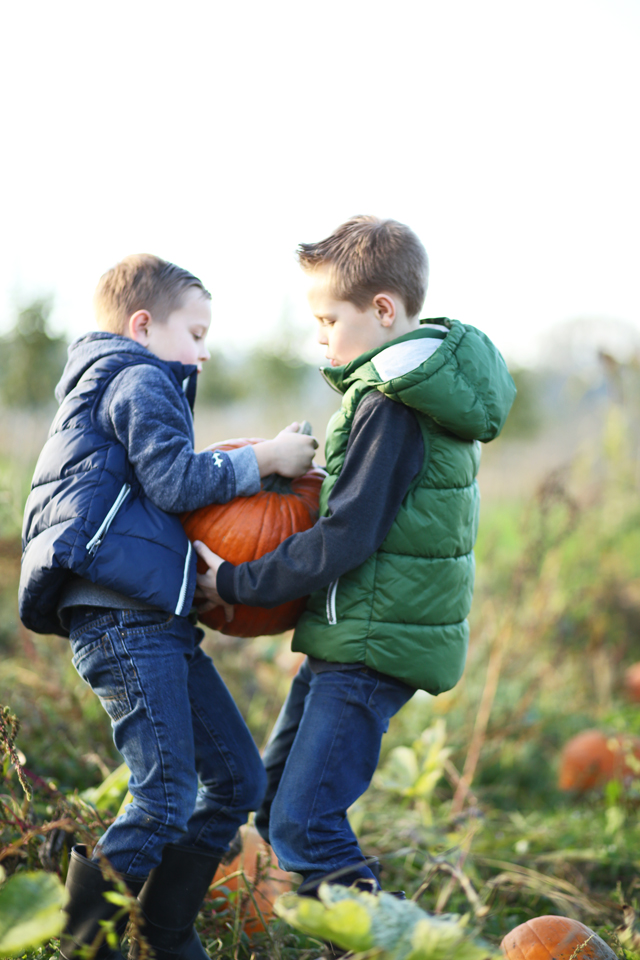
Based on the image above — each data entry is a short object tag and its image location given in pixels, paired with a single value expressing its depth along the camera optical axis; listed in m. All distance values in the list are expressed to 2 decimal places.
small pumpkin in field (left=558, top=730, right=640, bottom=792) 4.62
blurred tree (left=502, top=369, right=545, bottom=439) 17.19
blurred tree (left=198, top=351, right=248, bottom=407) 26.25
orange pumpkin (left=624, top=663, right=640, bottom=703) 5.96
